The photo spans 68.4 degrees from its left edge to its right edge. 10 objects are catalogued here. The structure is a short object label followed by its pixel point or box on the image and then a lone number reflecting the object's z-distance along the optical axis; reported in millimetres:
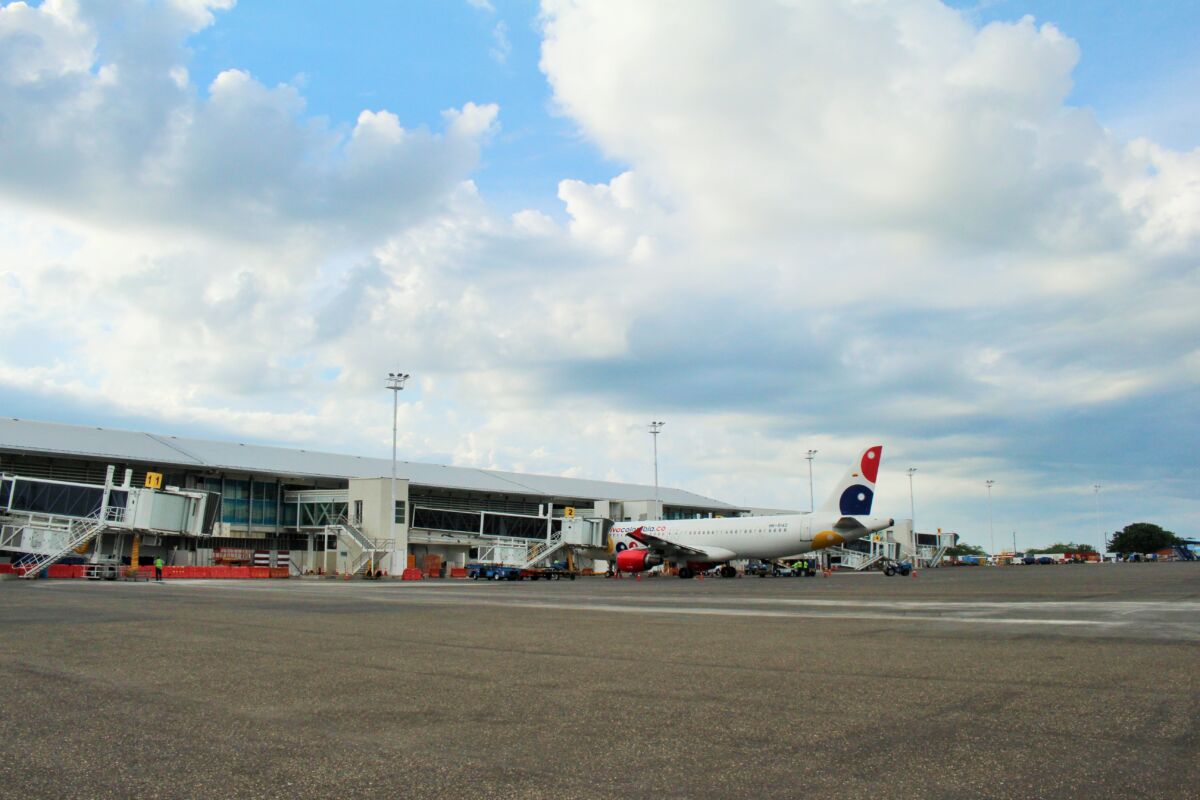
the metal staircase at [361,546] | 64000
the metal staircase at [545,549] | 65750
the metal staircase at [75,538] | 50444
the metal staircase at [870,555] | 87750
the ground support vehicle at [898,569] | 73000
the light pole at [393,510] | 65500
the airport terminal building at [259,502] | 55031
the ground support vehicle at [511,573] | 55875
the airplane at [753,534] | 55844
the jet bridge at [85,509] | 52719
